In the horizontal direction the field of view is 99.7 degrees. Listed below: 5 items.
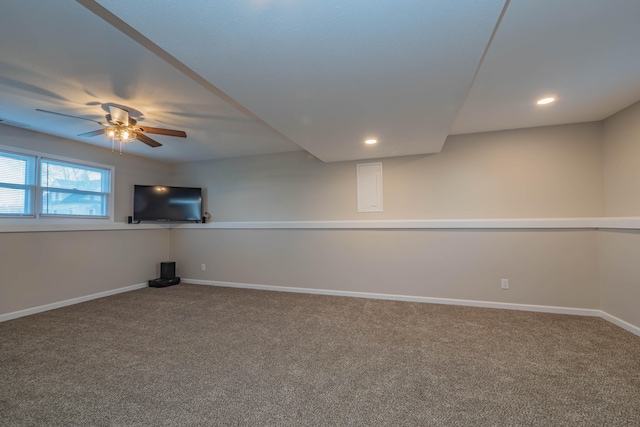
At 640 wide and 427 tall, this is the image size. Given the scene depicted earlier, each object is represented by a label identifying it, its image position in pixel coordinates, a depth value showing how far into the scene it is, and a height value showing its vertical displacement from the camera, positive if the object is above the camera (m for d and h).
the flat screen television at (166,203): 4.80 +0.38
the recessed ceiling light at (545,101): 2.69 +1.19
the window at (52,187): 3.45 +0.54
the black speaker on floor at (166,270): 5.06 -0.87
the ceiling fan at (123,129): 2.81 +1.05
